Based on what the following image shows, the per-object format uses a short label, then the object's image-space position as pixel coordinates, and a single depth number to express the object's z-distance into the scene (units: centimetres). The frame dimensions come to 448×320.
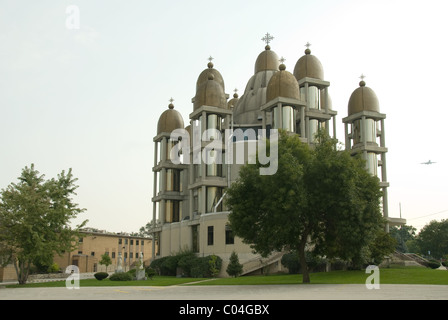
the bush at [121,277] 4397
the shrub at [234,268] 4975
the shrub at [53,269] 7068
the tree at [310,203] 3155
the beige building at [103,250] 8631
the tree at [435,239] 9806
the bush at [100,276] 4575
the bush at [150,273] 4748
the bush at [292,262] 4747
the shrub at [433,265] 5228
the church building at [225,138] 6031
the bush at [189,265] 5353
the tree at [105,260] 8850
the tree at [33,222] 4075
